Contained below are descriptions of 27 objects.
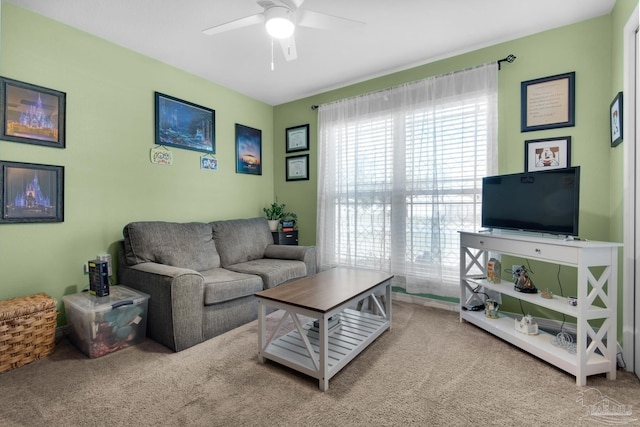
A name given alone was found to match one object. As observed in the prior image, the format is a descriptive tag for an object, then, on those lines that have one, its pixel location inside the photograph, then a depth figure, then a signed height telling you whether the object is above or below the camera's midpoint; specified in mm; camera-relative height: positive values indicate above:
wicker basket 1880 -832
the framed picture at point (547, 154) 2477 +486
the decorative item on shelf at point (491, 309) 2523 -896
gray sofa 2205 -617
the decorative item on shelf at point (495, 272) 2496 -555
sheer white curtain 2891 +391
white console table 1768 -657
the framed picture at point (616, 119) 2020 +655
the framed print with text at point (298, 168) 4148 +597
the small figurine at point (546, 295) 2108 -640
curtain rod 2697 +1415
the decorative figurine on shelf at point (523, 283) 2238 -593
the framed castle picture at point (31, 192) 2155 +126
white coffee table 1767 -873
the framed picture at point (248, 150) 3951 +829
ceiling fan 1915 +1299
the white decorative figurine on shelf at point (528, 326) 2191 -908
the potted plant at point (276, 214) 4107 -85
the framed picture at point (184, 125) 3112 +969
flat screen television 2004 +56
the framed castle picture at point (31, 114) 2166 +751
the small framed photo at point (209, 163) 3508 +566
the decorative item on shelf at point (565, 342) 1949 -945
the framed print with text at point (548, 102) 2469 +942
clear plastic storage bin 2064 -839
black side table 3959 -407
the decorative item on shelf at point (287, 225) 4031 -237
